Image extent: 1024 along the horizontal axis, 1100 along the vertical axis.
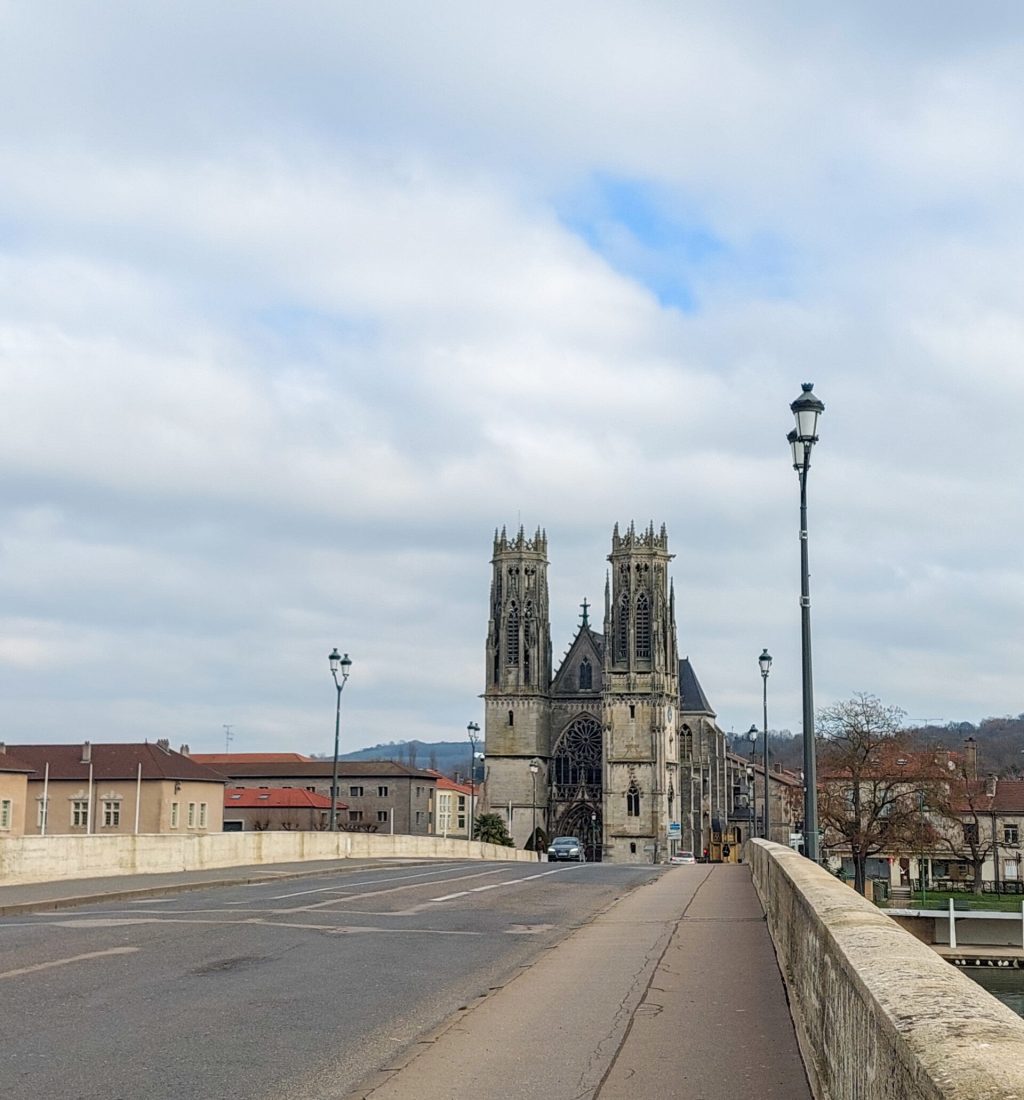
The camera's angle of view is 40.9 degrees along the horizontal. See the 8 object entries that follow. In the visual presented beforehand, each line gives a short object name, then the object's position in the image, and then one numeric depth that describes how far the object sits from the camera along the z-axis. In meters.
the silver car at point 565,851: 73.44
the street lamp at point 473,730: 76.44
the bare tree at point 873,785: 62.28
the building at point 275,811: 116.69
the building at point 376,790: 130.75
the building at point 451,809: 141.50
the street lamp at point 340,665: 44.07
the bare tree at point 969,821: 64.75
